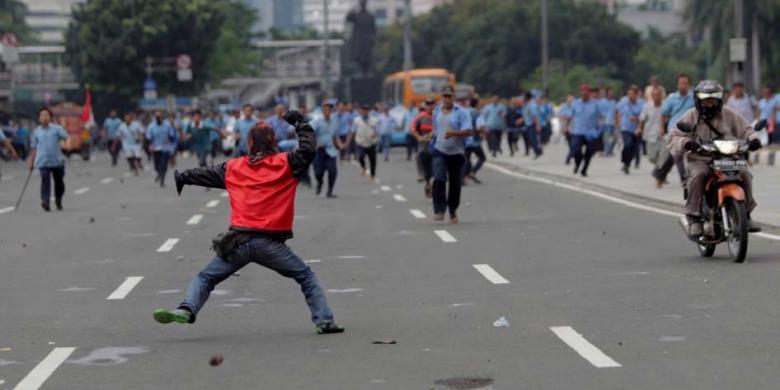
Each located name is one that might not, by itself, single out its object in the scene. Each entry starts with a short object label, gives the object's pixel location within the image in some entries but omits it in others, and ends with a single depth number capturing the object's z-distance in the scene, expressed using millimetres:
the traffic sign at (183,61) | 85438
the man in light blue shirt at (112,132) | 52625
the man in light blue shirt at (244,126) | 30633
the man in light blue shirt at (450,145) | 20938
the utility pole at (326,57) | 87800
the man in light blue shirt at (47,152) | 26750
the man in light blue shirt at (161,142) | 35250
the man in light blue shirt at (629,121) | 31312
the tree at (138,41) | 90125
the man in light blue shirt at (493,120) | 45531
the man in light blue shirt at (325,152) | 28516
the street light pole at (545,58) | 60288
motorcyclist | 15172
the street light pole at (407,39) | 73375
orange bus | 71750
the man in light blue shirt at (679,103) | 23875
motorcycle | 14508
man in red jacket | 11125
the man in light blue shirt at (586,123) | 31344
